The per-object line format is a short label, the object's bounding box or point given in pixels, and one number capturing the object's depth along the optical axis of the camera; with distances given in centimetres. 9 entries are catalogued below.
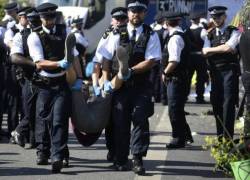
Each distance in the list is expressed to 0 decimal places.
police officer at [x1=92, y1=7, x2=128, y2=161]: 1787
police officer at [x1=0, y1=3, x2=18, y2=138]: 2272
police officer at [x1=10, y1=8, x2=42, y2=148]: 1911
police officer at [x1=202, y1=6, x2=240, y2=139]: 1950
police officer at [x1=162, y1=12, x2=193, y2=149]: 2114
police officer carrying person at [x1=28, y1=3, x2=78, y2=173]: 1770
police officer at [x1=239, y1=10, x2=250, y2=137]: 1593
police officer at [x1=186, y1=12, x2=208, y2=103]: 3216
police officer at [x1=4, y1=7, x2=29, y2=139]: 2275
